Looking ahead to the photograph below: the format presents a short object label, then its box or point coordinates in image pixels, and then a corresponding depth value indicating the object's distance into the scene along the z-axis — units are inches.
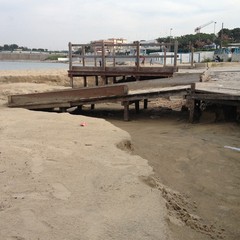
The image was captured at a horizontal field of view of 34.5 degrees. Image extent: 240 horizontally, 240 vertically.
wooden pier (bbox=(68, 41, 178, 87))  667.4
